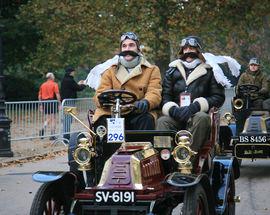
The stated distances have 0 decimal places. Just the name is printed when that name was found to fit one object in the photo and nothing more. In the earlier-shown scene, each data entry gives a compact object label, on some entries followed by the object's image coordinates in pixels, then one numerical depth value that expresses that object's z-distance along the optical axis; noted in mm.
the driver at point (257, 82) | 13242
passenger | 7340
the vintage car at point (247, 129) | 12039
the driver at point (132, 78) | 7312
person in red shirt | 18031
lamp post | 15280
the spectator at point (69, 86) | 19328
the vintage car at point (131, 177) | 5883
